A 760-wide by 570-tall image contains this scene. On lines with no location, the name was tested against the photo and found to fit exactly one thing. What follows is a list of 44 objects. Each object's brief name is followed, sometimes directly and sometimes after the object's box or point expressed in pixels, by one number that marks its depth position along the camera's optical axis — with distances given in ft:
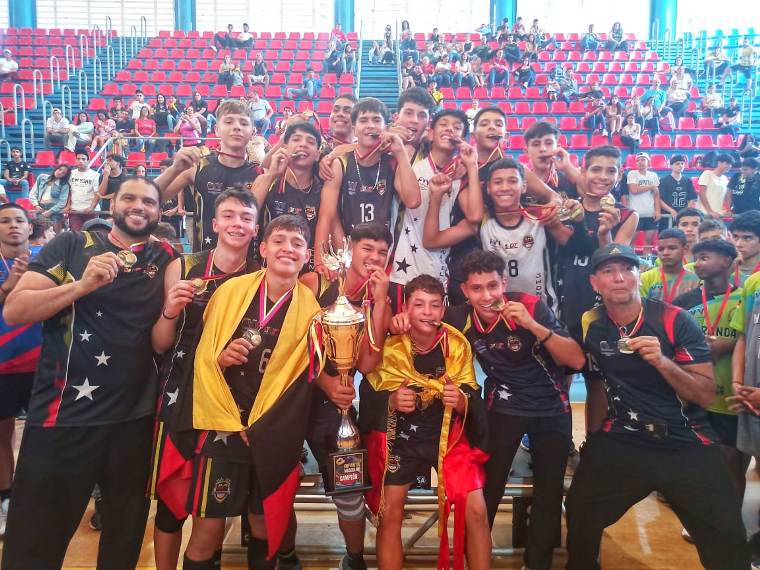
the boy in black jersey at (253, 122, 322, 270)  11.66
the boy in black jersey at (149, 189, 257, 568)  8.74
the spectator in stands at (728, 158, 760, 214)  27.89
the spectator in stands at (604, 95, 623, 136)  43.11
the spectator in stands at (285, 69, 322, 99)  50.24
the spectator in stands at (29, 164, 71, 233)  27.25
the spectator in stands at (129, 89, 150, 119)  42.37
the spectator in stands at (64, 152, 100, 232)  27.37
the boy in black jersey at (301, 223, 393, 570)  9.51
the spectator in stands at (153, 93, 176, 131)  41.11
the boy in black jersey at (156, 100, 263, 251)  11.98
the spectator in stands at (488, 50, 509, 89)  52.07
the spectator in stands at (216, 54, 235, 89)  50.88
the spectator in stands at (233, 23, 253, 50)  58.90
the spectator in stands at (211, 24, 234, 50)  58.80
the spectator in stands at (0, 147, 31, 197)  33.35
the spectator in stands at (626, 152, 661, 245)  26.32
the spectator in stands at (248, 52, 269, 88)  52.24
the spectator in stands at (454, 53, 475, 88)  50.78
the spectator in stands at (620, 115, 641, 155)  41.47
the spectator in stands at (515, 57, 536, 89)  52.39
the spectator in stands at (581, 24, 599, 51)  59.72
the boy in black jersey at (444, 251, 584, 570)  9.86
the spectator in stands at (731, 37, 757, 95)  50.28
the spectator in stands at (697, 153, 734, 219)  28.58
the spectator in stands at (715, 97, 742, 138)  45.42
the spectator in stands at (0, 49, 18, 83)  51.47
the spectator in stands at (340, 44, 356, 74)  55.29
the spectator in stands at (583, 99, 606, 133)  44.14
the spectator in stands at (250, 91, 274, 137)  41.45
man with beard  8.29
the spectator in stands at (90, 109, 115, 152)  37.49
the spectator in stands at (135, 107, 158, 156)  37.83
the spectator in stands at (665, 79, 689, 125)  47.70
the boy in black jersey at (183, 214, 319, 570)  8.48
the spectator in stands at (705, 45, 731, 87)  52.49
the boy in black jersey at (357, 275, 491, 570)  9.33
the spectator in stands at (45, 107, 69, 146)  39.81
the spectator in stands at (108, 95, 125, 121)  41.78
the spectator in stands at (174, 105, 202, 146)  37.11
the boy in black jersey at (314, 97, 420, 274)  11.80
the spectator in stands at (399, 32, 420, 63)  55.63
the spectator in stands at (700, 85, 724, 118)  48.24
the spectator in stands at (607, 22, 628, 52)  59.21
